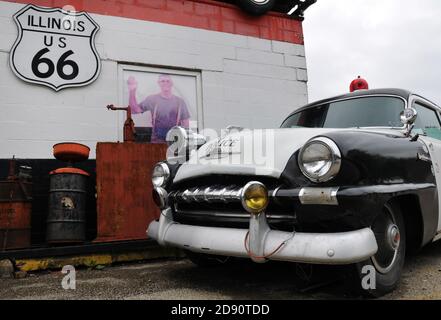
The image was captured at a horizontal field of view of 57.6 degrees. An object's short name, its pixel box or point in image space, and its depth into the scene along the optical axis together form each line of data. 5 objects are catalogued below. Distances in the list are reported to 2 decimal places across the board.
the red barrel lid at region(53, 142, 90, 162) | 3.88
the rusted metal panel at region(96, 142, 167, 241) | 3.79
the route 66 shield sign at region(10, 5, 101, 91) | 4.80
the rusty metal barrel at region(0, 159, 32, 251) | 3.64
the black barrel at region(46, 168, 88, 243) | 3.71
